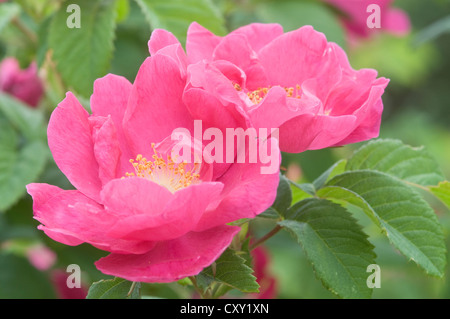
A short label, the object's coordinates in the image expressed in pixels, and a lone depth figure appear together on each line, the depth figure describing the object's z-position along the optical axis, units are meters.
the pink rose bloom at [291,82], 0.45
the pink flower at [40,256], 0.72
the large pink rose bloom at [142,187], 0.43
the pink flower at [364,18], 0.67
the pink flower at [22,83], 0.66
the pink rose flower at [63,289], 0.63
